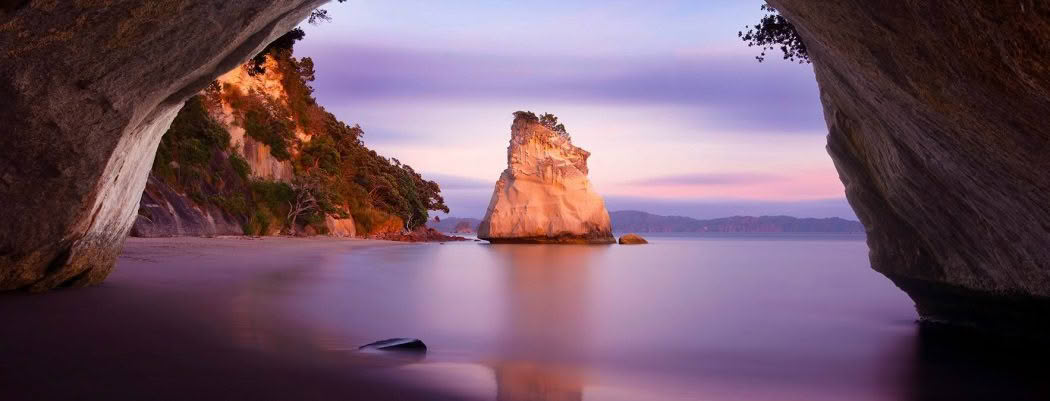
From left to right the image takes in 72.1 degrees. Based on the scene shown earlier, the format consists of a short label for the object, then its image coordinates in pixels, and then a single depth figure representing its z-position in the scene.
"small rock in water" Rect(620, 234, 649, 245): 61.80
